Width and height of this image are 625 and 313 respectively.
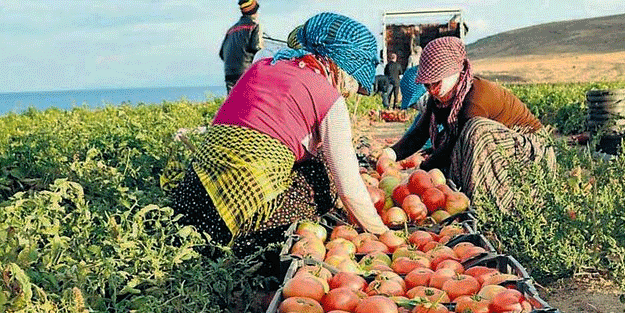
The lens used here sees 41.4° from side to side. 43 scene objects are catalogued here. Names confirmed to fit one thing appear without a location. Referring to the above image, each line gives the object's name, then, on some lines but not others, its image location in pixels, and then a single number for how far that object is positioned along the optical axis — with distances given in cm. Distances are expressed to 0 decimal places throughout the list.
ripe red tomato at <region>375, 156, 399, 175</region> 492
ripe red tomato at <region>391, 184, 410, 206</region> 420
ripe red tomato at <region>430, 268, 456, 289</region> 272
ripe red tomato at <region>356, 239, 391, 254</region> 328
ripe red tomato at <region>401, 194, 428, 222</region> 397
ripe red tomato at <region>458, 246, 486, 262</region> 301
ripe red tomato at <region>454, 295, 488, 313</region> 240
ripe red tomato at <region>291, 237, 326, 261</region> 311
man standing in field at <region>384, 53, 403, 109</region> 1802
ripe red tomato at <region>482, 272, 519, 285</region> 263
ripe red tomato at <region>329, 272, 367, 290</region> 271
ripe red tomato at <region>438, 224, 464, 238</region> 347
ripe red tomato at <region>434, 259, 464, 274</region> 290
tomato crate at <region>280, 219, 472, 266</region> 309
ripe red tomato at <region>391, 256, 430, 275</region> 300
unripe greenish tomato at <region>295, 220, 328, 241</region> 349
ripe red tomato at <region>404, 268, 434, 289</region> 278
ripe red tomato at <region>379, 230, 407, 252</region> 335
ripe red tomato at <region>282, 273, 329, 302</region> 260
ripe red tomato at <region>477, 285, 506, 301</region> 249
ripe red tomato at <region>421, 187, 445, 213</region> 406
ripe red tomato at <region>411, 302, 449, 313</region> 238
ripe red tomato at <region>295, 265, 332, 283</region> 280
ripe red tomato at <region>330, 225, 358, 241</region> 344
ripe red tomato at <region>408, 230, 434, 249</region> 335
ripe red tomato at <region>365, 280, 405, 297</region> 265
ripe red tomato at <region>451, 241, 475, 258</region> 310
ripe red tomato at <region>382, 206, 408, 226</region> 385
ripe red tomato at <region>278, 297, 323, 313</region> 247
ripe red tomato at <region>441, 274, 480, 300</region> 262
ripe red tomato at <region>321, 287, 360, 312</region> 254
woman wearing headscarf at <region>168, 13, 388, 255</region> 344
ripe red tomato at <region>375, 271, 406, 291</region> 275
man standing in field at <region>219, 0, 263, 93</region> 859
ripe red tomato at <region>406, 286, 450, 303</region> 256
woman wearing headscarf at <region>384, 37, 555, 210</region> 448
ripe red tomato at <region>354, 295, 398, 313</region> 241
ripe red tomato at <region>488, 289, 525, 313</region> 238
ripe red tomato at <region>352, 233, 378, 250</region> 337
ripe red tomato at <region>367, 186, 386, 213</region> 405
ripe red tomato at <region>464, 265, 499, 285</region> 277
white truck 1897
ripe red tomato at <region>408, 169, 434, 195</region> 418
